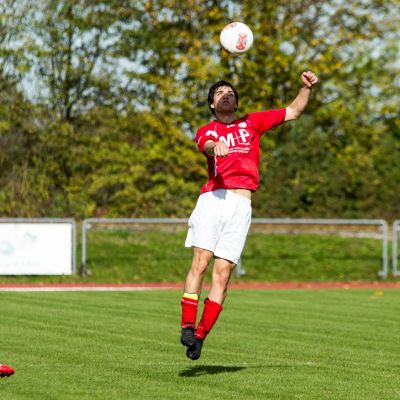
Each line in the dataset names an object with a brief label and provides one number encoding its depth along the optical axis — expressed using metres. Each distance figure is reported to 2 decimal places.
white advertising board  49.66
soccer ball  19.23
